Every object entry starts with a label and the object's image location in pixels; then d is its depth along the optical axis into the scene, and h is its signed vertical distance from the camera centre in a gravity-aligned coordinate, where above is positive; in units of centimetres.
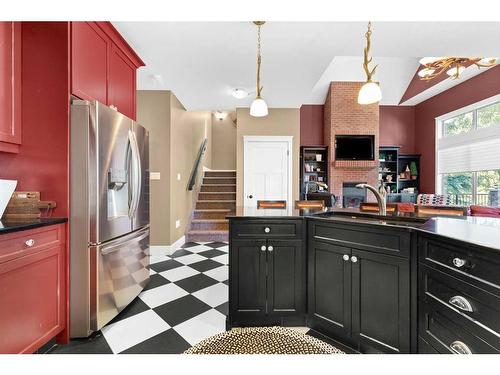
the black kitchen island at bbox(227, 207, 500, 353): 105 -54
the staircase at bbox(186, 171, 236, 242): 473 -47
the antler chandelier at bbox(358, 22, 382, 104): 207 +84
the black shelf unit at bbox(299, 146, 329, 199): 679 +61
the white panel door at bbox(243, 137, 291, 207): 506 +37
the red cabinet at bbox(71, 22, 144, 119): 180 +106
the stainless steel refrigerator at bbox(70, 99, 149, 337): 172 -22
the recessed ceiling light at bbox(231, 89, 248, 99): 387 +152
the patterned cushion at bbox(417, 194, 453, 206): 587 -30
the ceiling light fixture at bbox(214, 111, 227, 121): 786 +233
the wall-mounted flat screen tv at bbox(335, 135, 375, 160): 649 +108
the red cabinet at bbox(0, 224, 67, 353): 129 -62
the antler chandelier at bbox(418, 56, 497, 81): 342 +185
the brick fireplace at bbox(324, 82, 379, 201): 648 +165
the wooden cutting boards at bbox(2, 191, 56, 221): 163 -14
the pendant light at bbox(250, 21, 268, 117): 252 +83
